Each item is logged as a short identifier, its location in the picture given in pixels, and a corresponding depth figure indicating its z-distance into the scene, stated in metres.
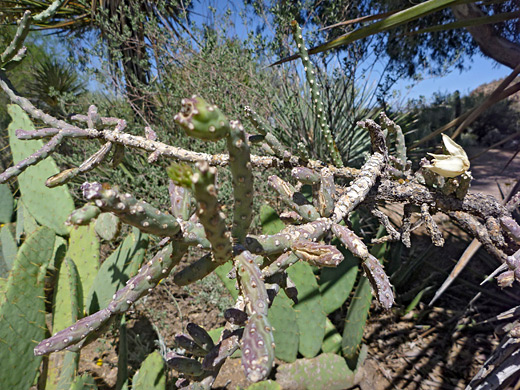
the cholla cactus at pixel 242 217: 0.32
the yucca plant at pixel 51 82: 5.23
